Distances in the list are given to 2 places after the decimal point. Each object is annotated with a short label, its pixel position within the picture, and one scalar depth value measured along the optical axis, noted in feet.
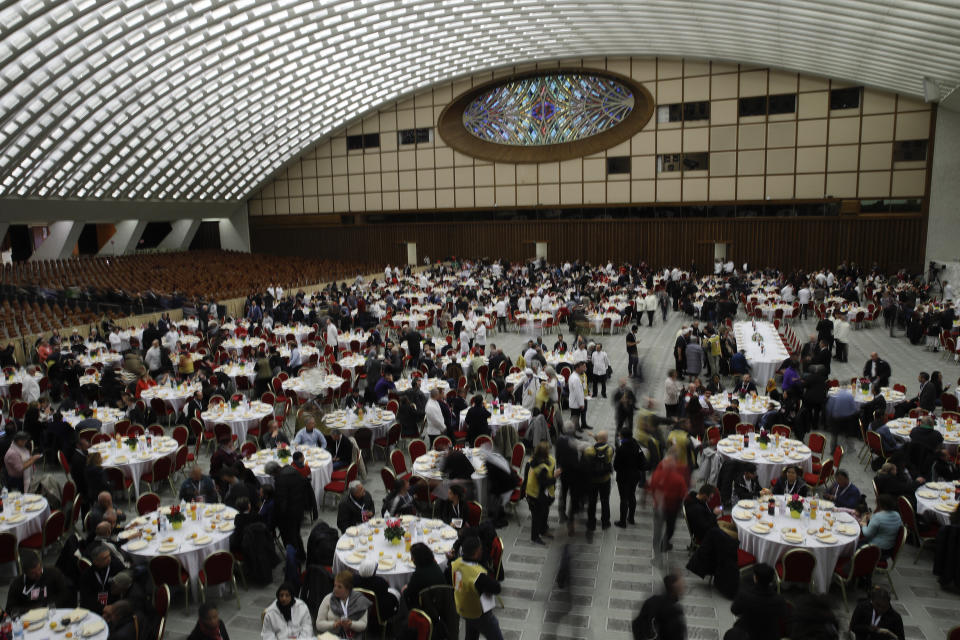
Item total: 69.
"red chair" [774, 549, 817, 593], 21.17
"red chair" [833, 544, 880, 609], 21.17
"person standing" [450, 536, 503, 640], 17.74
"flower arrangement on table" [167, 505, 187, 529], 23.86
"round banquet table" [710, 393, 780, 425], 35.83
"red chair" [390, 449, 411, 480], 29.86
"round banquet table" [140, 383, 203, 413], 40.96
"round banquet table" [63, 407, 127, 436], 36.27
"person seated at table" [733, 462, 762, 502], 26.89
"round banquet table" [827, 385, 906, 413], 37.34
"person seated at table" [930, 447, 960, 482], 26.91
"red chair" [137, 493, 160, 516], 25.68
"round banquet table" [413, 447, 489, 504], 28.32
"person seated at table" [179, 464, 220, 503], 26.53
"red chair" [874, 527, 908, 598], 22.02
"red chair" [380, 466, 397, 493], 26.86
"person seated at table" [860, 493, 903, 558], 22.17
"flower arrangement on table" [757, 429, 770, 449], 30.45
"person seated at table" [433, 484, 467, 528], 23.80
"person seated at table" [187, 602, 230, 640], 16.99
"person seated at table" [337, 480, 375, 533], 24.23
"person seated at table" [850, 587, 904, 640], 17.06
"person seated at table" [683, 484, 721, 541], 23.58
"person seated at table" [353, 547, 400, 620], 19.89
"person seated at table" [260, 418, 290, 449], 31.43
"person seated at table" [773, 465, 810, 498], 25.56
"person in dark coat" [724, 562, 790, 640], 16.19
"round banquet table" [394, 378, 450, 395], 41.14
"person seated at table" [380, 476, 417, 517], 24.52
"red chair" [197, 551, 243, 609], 22.03
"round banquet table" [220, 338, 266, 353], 56.85
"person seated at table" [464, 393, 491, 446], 32.73
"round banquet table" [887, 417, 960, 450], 30.90
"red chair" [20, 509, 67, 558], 24.91
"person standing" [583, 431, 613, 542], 25.53
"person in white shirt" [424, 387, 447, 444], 34.14
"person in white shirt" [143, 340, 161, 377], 49.85
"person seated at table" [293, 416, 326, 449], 31.76
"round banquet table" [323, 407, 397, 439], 34.91
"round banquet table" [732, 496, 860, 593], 22.11
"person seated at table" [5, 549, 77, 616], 19.81
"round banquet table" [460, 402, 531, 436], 34.78
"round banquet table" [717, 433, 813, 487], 29.30
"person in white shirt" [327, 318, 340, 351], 56.18
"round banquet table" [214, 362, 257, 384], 46.47
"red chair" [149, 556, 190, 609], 21.68
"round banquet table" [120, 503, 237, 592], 22.66
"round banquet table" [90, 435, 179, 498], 30.66
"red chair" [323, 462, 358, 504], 28.78
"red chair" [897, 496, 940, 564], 24.09
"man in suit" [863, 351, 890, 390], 40.60
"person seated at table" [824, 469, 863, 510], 24.68
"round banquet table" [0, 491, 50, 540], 24.80
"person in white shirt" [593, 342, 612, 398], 45.37
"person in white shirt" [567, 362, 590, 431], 38.50
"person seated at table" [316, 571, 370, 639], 18.38
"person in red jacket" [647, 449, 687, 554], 20.25
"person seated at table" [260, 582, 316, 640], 18.06
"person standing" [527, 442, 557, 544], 25.46
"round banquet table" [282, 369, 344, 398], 43.14
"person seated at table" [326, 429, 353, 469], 32.07
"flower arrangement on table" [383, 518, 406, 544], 22.33
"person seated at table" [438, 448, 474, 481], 27.07
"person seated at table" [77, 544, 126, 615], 19.86
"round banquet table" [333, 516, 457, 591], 21.20
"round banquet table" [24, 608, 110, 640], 18.03
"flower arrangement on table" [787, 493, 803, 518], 23.66
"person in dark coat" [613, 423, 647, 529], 26.68
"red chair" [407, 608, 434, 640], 17.35
